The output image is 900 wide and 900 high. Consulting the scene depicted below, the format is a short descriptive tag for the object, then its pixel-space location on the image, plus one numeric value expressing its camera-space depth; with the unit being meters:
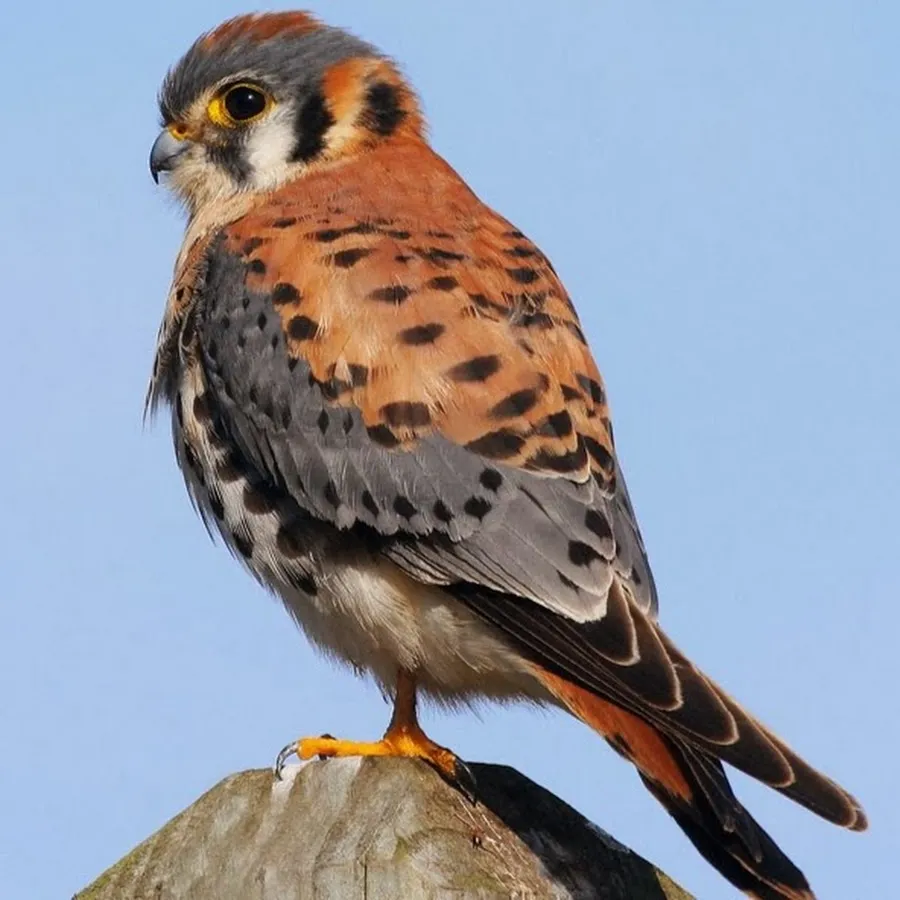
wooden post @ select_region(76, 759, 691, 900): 6.12
